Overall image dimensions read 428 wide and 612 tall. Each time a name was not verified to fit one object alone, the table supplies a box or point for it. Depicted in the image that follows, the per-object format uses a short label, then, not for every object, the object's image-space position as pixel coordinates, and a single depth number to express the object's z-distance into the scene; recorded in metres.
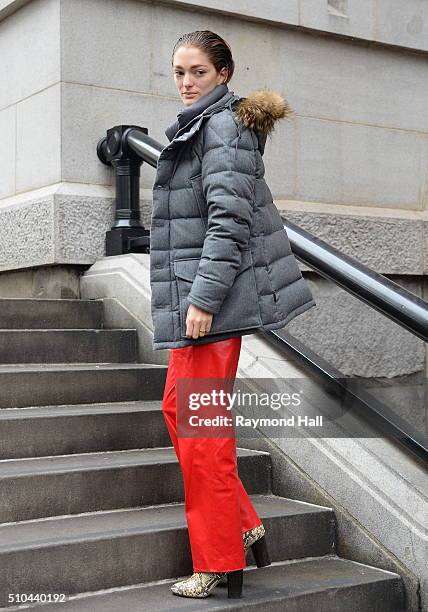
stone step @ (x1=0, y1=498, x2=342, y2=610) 3.38
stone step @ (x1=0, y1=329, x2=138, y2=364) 5.15
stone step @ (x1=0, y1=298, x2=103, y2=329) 5.48
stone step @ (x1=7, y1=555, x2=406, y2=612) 3.32
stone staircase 3.43
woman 3.26
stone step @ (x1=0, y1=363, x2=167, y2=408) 4.66
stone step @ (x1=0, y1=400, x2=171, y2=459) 4.23
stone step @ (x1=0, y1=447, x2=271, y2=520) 3.80
